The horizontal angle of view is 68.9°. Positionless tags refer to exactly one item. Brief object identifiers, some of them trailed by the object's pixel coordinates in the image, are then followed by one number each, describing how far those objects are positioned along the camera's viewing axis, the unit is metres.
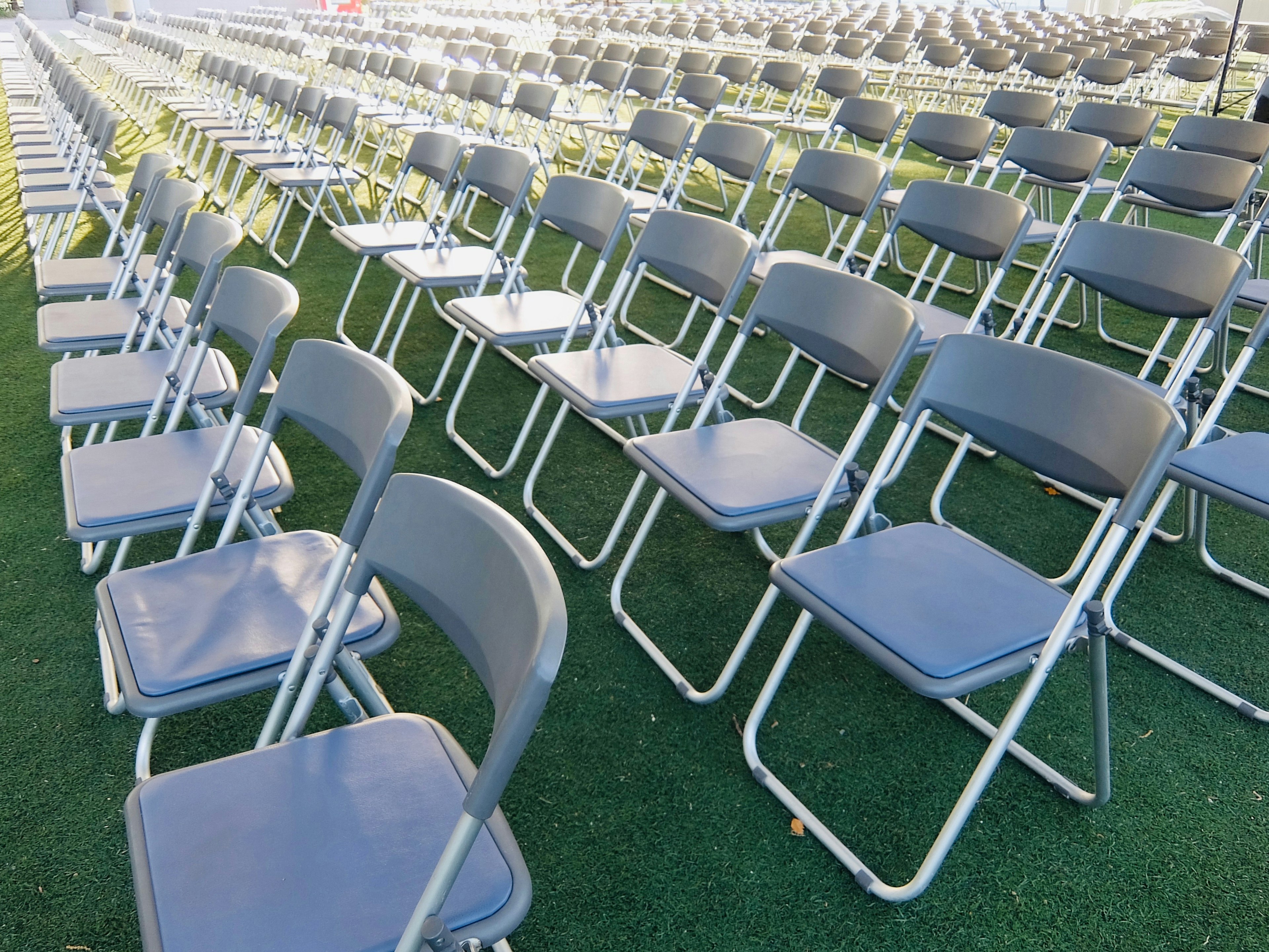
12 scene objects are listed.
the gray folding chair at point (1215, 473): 2.14
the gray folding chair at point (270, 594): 1.50
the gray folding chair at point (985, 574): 1.64
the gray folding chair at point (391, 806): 1.08
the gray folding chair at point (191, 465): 1.95
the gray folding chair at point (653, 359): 2.61
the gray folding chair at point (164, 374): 2.43
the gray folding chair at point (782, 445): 2.11
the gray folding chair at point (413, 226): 4.03
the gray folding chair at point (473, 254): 3.61
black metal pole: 6.76
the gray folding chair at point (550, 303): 3.09
